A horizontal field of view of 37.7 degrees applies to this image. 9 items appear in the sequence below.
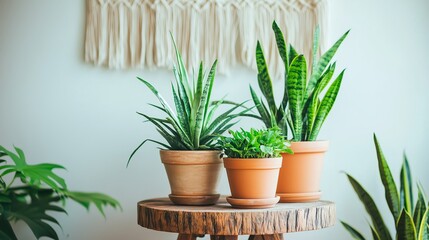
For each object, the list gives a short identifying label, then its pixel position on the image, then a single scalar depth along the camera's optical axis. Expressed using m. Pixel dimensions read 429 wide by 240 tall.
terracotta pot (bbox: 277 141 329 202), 1.84
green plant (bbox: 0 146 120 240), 0.97
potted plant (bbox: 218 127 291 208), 1.68
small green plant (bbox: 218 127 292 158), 1.68
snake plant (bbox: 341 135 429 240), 1.93
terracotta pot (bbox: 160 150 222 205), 1.75
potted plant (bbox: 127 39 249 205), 1.76
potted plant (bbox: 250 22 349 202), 1.84
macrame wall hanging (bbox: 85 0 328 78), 2.21
